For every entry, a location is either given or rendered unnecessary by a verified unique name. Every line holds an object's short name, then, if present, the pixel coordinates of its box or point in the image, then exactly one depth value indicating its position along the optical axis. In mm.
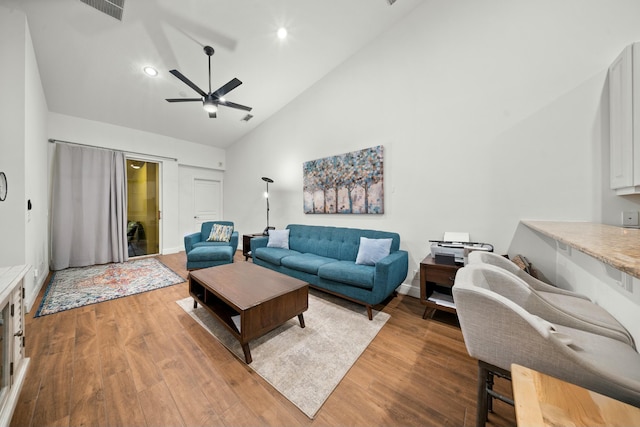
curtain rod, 3737
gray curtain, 3742
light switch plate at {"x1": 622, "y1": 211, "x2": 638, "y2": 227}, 1639
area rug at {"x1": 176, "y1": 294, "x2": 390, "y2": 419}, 1403
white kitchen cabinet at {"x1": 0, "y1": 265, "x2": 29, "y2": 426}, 1140
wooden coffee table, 1672
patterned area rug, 2564
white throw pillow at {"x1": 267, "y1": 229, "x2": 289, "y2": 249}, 3643
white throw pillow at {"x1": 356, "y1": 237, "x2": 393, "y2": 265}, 2562
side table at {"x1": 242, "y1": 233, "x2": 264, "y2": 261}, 4435
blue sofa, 2229
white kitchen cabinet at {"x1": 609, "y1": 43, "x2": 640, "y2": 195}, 1407
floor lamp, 4388
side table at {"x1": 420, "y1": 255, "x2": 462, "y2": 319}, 2078
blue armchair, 3398
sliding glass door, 4730
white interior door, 5672
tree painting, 3025
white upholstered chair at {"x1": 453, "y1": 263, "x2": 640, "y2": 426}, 695
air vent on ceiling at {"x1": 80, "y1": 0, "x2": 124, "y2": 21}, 2230
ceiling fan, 2590
